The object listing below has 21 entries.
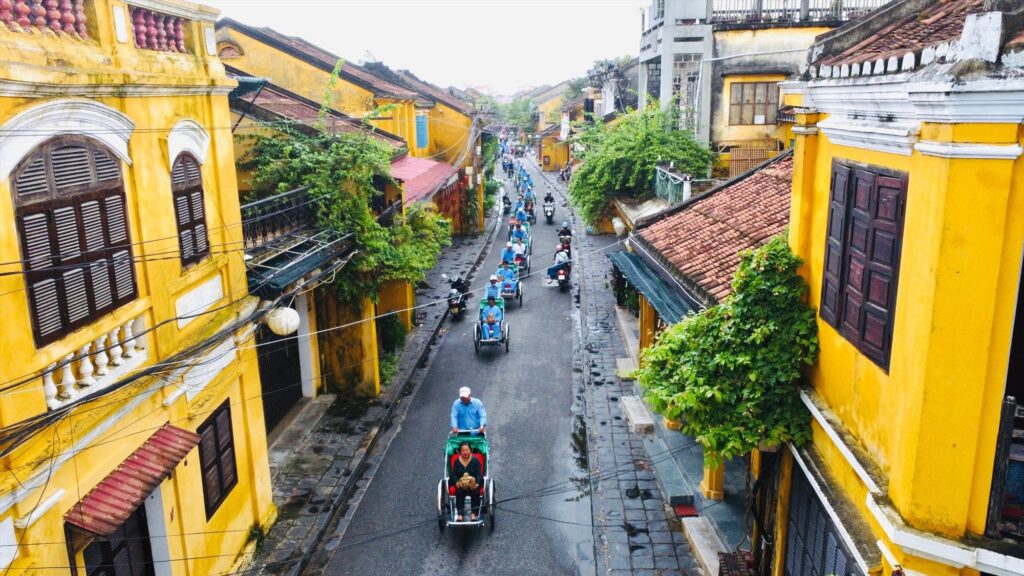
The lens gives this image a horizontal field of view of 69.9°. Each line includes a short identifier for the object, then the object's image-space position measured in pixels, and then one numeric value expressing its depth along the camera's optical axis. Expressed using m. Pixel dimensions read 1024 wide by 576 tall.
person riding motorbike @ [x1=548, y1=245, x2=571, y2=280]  24.97
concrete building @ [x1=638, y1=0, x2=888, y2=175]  19.64
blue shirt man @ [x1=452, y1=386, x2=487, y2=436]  11.35
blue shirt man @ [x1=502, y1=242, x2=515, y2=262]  23.66
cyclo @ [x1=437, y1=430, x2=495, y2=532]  10.38
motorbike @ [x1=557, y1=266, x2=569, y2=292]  24.77
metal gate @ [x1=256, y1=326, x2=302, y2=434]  13.57
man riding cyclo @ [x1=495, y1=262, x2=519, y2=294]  22.69
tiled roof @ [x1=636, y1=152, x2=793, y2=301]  10.25
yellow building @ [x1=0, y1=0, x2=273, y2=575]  5.48
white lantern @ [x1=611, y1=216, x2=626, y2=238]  19.47
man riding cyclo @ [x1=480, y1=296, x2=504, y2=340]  18.38
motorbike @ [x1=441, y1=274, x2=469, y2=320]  21.25
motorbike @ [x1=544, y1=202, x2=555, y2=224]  38.81
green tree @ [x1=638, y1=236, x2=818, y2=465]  6.64
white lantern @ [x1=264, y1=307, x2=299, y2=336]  9.64
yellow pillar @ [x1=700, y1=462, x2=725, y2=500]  11.09
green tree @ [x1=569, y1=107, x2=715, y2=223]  20.14
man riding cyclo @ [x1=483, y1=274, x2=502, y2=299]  18.83
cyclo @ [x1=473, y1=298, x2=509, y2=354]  18.34
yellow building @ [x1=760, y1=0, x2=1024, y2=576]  4.18
